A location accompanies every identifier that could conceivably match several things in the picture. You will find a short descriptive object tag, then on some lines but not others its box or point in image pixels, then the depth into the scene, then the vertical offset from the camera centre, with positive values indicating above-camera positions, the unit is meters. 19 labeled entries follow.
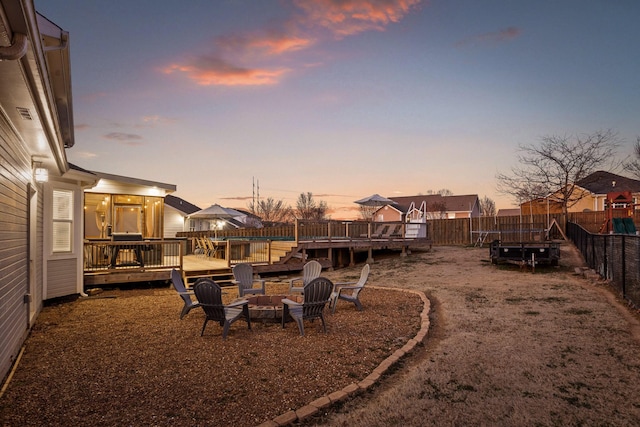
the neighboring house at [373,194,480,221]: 42.19 +1.75
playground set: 15.80 +0.03
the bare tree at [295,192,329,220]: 55.39 +2.82
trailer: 12.23 -0.99
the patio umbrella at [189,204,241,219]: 16.72 +0.53
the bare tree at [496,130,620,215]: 23.75 +3.85
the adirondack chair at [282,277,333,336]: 6.07 -1.29
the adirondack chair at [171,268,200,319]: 7.09 -1.32
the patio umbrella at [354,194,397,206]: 20.78 +1.27
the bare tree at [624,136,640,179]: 29.22 +4.61
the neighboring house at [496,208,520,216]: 75.27 +2.55
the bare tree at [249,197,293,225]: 58.47 +2.26
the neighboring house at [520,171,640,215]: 27.28 +2.37
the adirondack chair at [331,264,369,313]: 7.50 -1.45
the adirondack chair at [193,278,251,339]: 5.88 -1.27
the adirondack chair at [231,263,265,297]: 8.52 -1.26
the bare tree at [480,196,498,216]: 71.71 +3.53
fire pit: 6.55 -1.51
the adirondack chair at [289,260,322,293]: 9.09 -1.13
